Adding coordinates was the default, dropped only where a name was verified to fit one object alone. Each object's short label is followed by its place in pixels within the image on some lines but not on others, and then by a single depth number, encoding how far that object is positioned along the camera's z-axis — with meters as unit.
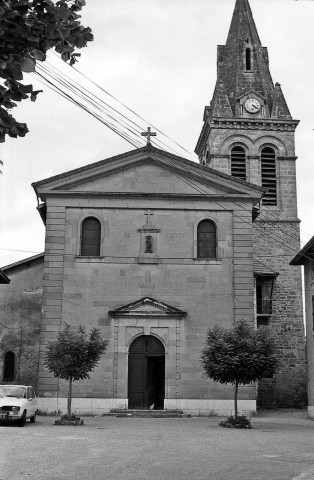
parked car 21.23
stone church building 28.59
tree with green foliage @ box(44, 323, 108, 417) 23.39
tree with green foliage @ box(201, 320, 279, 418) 23.56
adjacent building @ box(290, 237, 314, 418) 29.69
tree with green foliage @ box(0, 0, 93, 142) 6.36
